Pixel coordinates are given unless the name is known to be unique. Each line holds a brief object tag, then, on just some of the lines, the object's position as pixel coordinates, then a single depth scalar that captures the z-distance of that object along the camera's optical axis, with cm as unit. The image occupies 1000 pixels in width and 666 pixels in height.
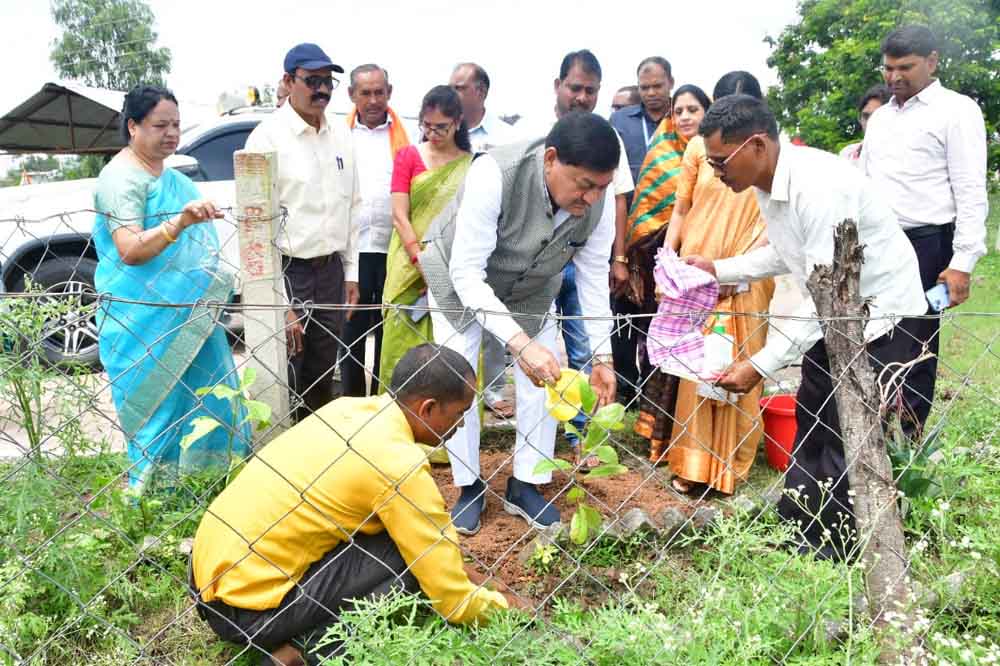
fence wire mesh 205
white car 577
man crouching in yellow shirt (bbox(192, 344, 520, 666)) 218
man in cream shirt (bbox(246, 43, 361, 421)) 376
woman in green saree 385
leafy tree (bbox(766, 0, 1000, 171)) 1892
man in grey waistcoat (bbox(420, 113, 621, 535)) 274
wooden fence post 208
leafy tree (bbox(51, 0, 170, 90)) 3988
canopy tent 1069
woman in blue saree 315
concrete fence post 313
